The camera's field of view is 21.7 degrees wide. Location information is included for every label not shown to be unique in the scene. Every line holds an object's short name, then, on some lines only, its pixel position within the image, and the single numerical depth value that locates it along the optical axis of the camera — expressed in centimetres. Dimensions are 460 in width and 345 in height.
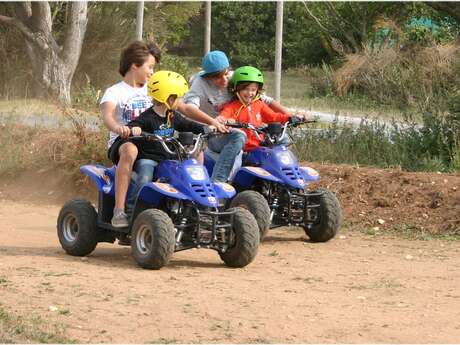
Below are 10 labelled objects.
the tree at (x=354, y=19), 3925
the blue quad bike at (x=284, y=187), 1080
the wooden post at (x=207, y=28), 3164
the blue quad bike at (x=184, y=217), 912
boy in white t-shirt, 944
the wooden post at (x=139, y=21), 2230
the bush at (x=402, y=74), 1695
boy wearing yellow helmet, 945
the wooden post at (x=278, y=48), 2327
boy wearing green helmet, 1081
